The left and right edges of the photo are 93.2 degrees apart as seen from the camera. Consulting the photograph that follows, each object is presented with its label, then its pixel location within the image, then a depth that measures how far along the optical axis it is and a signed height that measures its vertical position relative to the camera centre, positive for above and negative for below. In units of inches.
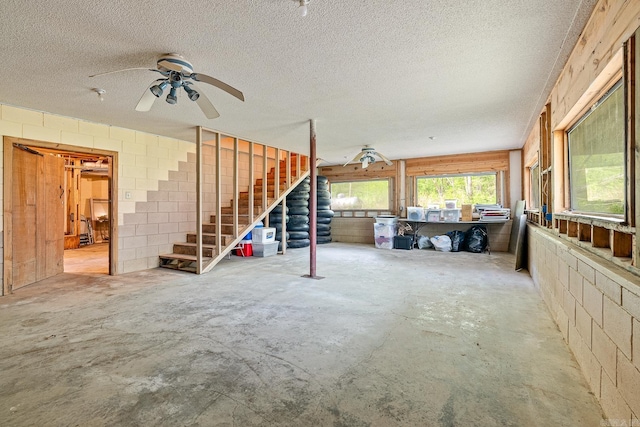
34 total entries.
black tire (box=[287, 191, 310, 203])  297.1 +19.3
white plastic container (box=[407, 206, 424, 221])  292.0 +0.3
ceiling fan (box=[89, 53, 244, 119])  100.6 +47.7
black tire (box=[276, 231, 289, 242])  284.2 -19.3
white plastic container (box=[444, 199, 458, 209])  285.3 +9.5
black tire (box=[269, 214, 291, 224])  279.4 -2.3
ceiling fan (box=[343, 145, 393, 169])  262.4 +52.6
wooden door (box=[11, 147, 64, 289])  156.9 +0.4
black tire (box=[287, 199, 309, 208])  295.3 +12.0
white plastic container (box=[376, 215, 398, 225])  298.5 -5.4
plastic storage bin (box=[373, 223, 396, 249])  297.9 -20.2
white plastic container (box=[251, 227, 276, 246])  250.9 -16.1
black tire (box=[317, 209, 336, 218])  323.3 +2.2
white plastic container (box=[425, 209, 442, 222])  284.5 -0.9
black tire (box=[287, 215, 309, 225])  296.2 -3.6
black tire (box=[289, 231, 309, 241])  296.5 -19.3
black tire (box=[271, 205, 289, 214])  279.2 +5.1
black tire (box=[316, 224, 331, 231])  327.6 -13.0
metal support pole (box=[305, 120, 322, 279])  179.1 +9.7
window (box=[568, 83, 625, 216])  76.5 +16.4
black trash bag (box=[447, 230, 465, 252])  274.2 -24.7
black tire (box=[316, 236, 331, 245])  329.1 -27.0
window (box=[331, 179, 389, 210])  345.1 +23.7
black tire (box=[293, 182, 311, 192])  302.8 +28.4
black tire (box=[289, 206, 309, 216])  295.9 +5.1
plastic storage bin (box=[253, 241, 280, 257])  250.9 -28.0
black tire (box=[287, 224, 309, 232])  297.4 -11.5
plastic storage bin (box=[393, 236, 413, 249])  289.9 -26.7
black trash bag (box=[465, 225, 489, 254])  267.1 -23.5
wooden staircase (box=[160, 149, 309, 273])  204.7 -9.2
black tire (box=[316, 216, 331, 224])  325.4 -4.8
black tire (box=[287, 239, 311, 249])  294.6 -27.9
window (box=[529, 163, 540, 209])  216.4 +19.3
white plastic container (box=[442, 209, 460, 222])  276.7 -1.0
